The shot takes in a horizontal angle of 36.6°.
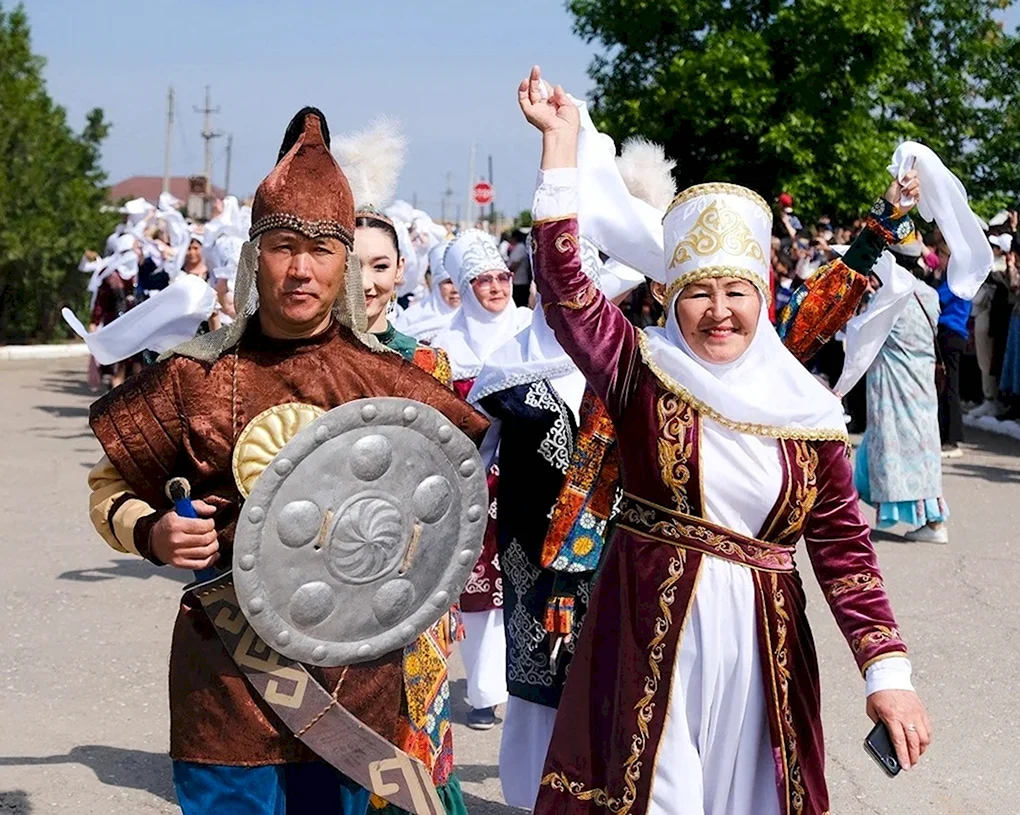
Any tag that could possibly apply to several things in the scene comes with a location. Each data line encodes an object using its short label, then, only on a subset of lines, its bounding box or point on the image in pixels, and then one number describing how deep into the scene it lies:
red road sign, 32.97
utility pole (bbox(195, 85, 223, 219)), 62.74
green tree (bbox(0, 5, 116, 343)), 25.50
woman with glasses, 5.50
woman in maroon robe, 3.00
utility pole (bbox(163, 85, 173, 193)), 54.78
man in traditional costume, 2.86
